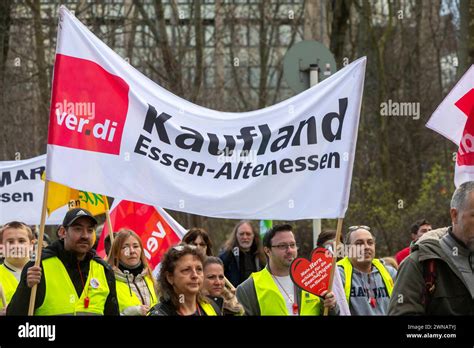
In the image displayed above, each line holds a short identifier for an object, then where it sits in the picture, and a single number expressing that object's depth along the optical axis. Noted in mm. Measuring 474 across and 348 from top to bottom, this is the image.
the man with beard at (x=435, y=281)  8578
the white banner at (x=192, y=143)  12029
